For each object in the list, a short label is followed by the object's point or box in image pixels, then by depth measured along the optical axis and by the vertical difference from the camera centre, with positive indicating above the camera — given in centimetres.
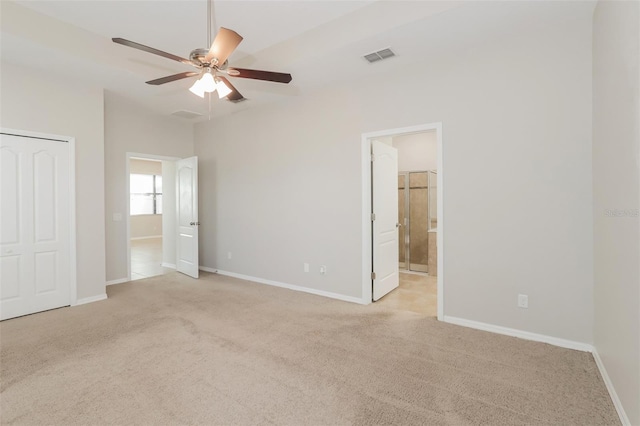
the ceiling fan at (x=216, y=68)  222 +118
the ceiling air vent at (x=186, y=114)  532 +174
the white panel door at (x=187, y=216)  541 -8
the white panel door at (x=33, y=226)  347 -15
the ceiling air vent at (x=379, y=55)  324 +168
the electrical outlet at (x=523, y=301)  293 -88
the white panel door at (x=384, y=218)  409 -11
